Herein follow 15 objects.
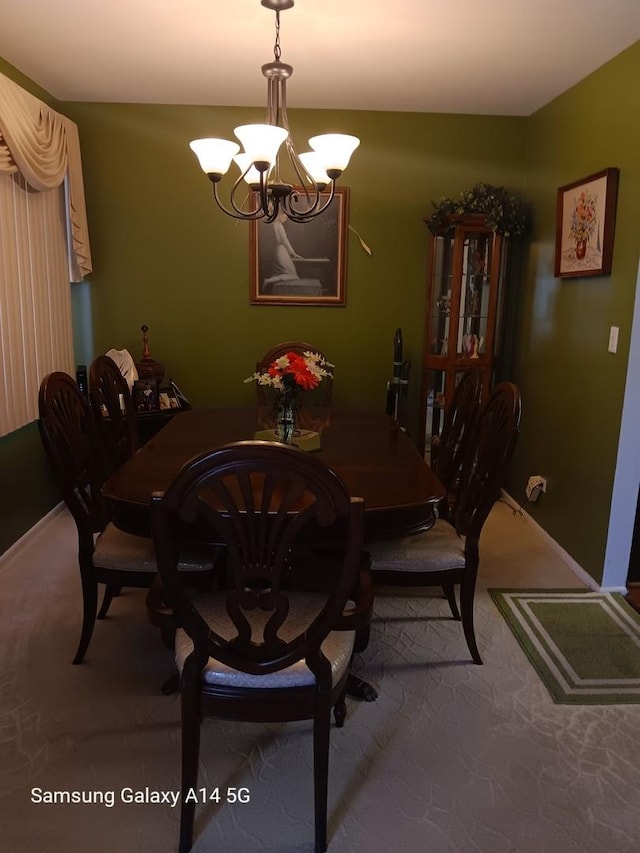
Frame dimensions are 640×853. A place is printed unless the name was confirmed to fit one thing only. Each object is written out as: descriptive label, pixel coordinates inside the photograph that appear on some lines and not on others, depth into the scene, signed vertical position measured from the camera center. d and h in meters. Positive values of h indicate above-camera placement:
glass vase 2.39 -0.42
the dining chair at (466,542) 2.15 -0.82
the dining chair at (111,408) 2.54 -0.45
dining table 1.93 -0.56
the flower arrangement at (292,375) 2.31 -0.25
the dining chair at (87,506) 2.08 -0.70
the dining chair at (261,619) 1.33 -0.74
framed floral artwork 2.81 +0.40
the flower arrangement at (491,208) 3.53 +0.55
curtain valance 2.79 +0.71
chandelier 2.10 +0.54
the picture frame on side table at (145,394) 3.68 -0.53
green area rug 2.20 -1.27
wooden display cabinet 3.68 +0.03
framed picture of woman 3.90 +0.28
